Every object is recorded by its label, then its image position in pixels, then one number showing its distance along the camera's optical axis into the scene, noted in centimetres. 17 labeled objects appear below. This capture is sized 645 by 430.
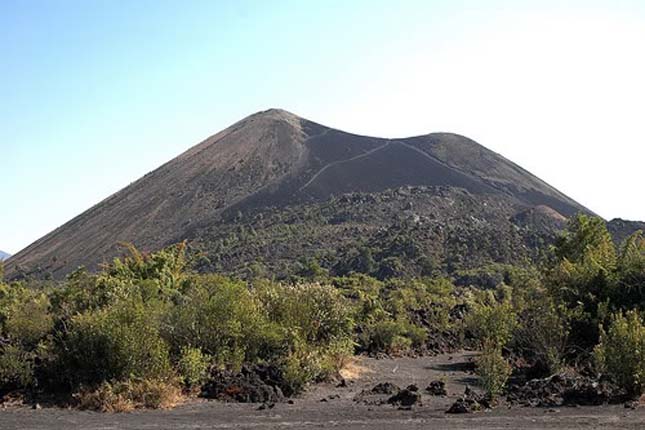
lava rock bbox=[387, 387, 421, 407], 1085
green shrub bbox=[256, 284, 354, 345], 1452
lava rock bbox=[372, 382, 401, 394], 1208
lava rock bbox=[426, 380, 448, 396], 1209
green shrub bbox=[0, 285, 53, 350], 1468
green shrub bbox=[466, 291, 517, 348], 1692
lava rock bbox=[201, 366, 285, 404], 1139
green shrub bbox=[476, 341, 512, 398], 1057
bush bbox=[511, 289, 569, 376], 1336
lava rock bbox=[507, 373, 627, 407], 1035
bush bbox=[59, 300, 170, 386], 1123
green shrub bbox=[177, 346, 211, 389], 1172
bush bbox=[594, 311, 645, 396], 1021
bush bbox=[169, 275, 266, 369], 1291
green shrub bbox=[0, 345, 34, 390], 1179
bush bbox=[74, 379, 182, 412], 1068
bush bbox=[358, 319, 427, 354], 1877
